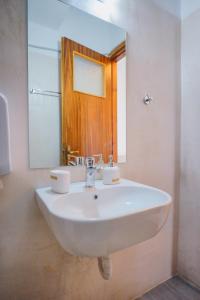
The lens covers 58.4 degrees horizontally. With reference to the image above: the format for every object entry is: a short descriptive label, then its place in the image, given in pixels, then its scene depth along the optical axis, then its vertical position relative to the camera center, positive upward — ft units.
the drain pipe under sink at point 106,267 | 2.54 -1.78
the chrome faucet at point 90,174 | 2.98 -0.54
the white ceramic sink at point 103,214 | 1.78 -0.89
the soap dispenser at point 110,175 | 3.12 -0.58
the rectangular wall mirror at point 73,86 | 2.84 +1.03
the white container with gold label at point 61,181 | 2.55 -0.56
